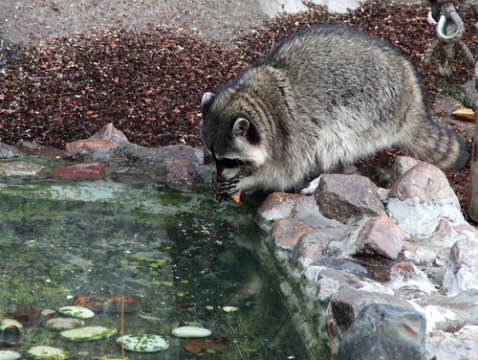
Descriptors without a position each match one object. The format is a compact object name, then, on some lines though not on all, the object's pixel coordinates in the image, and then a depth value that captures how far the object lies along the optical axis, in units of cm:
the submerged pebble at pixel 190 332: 555
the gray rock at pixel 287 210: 776
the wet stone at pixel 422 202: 711
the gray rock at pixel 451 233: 684
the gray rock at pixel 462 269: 586
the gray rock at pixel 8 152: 958
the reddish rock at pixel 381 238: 648
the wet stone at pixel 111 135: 983
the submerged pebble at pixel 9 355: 506
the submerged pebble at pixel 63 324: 554
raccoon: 846
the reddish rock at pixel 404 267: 621
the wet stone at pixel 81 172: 891
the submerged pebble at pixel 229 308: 602
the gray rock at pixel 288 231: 728
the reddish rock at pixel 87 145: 967
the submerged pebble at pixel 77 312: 572
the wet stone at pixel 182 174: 906
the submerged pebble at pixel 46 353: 514
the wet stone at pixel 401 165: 807
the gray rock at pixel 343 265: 641
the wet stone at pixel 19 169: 886
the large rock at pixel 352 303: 516
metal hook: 724
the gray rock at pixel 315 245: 678
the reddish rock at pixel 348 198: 740
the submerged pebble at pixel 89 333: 541
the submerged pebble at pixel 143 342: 532
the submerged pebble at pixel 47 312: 574
